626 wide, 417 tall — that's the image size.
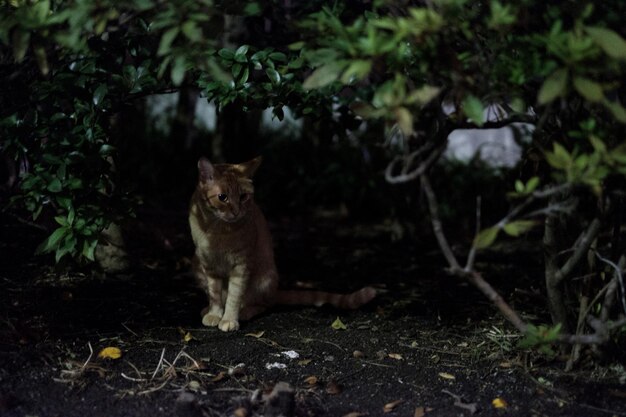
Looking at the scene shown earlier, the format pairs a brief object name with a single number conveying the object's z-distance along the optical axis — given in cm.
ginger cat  406
